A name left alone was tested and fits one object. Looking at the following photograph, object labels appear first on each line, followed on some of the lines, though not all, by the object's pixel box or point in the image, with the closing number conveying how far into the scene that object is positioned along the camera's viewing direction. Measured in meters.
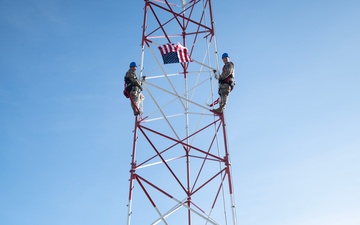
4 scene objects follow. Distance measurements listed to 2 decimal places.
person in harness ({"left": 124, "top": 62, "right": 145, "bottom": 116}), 12.74
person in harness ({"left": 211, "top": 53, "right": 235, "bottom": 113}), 12.99
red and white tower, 11.24
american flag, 13.12
